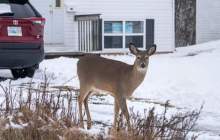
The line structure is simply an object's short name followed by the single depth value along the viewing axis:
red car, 13.91
